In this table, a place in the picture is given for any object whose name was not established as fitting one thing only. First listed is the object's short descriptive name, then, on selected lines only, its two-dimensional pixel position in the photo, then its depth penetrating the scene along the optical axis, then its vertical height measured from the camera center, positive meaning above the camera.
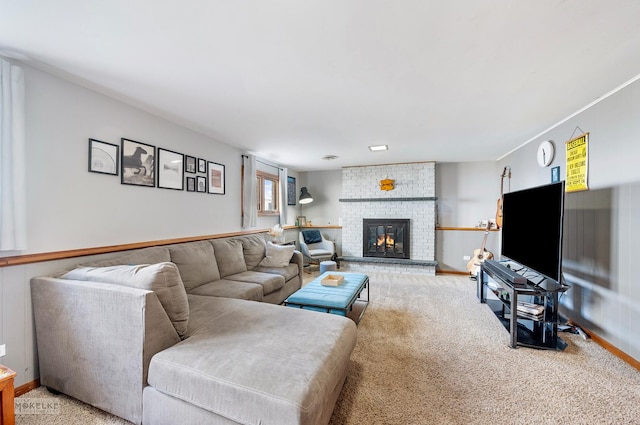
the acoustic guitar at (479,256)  4.64 -0.88
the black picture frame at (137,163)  2.42 +0.43
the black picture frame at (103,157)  2.17 +0.43
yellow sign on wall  2.54 +0.48
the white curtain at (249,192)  4.16 +0.26
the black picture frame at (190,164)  3.14 +0.54
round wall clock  3.09 +0.70
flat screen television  2.14 -0.20
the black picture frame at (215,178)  3.51 +0.41
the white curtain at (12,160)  1.63 +0.30
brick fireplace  5.19 -0.04
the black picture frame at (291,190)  5.91 +0.41
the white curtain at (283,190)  5.39 +0.37
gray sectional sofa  1.16 -0.78
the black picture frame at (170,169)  2.81 +0.43
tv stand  2.25 -0.96
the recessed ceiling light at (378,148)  4.02 +0.97
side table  1.25 -0.96
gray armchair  5.21 -0.85
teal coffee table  2.38 -0.88
